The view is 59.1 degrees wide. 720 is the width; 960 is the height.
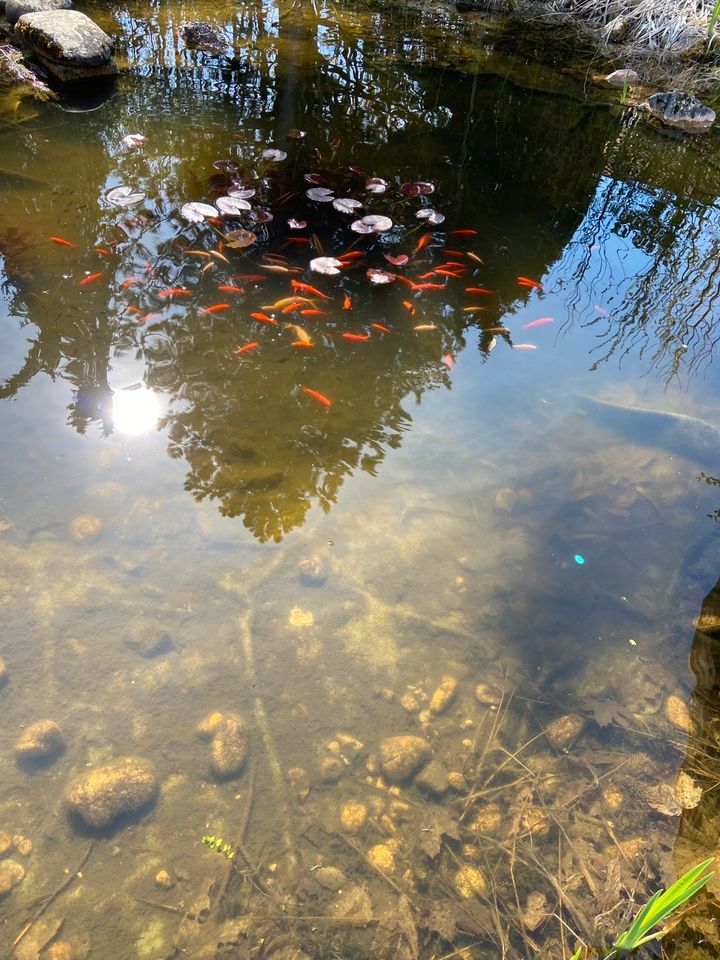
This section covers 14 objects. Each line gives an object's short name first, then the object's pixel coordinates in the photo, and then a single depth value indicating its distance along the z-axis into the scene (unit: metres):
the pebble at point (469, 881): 2.15
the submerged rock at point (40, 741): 2.31
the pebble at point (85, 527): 2.97
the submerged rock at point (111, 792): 2.20
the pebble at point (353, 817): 2.29
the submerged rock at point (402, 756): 2.43
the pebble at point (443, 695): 2.62
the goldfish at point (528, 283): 4.96
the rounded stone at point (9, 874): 2.04
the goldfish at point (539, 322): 4.59
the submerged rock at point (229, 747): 2.35
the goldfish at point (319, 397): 3.73
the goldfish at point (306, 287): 4.36
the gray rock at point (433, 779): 2.40
